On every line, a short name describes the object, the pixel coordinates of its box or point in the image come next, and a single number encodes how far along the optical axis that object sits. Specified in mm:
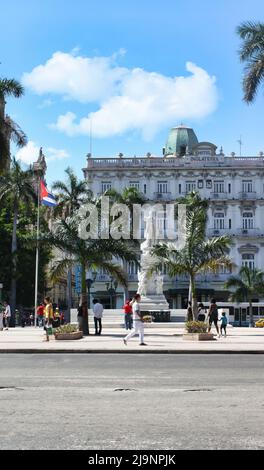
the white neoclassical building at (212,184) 72688
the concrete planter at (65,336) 23297
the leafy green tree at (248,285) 55812
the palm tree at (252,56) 29094
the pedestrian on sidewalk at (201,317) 40488
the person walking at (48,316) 22484
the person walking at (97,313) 27172
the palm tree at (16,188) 50781
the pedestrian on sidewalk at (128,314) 33094
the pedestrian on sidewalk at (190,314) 32450
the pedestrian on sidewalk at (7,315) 38722
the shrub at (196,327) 24359
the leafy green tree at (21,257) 52938
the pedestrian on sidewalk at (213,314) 27745
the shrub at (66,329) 23625
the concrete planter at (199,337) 23753
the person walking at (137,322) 20031
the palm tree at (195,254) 32094
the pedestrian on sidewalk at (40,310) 33828
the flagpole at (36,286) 47625
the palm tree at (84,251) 28312
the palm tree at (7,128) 36188
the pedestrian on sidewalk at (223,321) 27880
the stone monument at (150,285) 42000
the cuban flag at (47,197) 43375
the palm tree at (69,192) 34478
